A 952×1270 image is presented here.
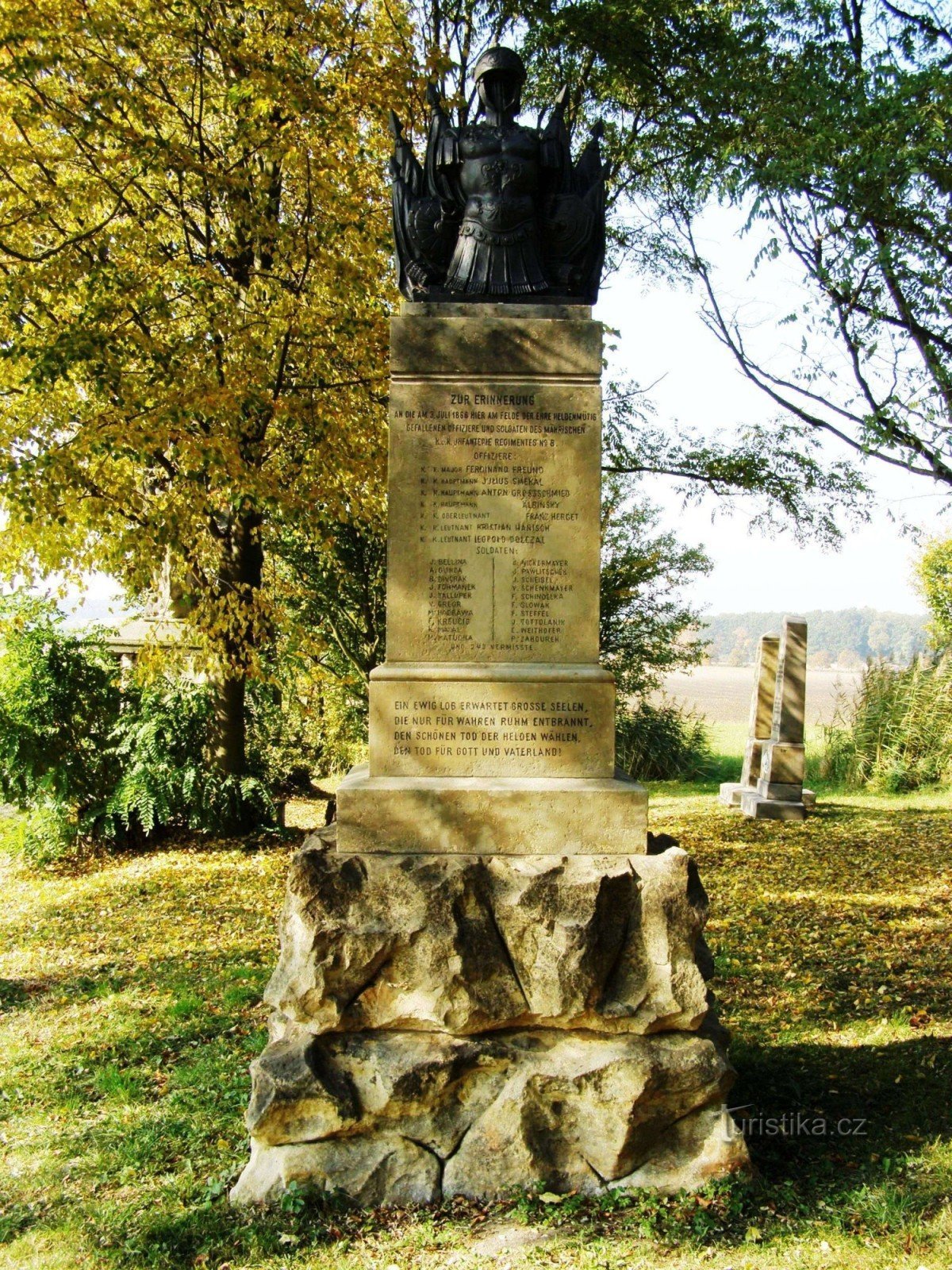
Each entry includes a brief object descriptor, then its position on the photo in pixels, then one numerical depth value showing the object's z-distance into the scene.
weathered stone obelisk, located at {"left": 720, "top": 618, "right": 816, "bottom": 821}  12.24
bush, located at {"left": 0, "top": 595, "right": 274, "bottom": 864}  9.56
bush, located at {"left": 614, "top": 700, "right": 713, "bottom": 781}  16.91
